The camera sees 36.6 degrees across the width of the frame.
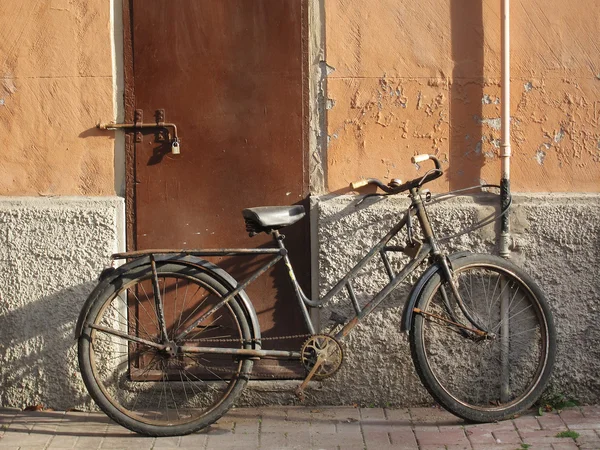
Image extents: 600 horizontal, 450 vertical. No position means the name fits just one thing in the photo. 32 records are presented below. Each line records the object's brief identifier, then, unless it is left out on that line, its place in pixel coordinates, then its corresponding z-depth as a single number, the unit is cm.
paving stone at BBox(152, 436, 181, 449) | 477
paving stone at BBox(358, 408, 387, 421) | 515
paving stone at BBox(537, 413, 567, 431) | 498
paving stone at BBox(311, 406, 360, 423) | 514
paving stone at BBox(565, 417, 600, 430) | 498
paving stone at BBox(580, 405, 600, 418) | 518
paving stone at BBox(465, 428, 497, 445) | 476
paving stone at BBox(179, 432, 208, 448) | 478
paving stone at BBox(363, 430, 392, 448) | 478
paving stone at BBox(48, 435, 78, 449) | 478
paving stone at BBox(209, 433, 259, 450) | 475
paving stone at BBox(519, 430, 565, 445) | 477
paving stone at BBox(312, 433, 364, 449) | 477
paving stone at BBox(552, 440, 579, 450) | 468
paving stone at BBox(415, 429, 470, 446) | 476
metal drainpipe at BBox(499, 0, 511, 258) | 515
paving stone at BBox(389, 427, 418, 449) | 474
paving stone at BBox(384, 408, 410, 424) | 511
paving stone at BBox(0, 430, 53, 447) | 481
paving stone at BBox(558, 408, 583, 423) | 513
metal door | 519
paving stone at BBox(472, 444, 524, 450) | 467
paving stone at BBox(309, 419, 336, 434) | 495
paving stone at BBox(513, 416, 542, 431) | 496
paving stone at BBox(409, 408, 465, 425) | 508
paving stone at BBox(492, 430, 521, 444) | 477
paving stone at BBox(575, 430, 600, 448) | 475
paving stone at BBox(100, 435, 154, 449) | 478
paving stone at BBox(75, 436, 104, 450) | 479
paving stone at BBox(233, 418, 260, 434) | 496
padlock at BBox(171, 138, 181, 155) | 519
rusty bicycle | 484
